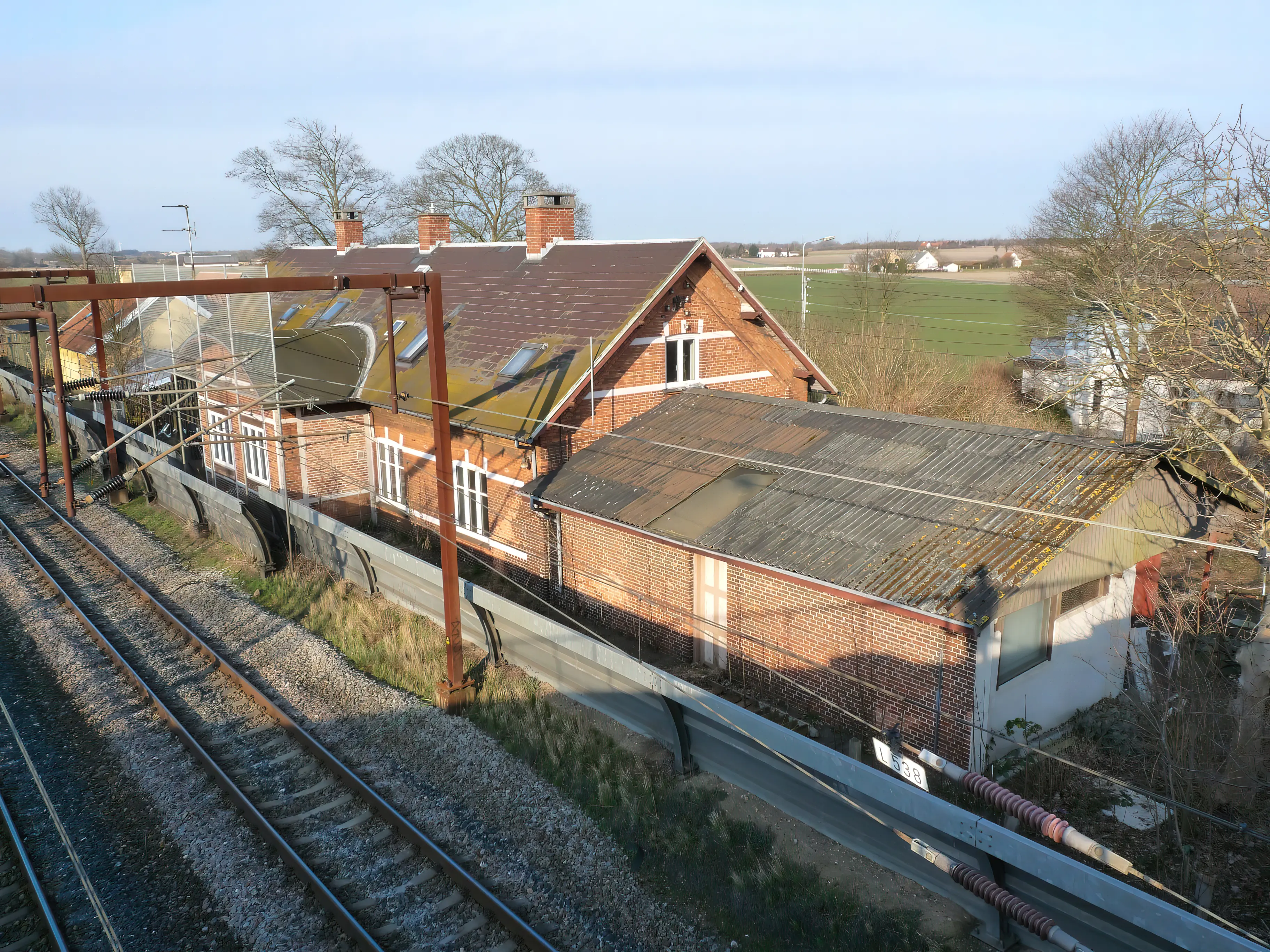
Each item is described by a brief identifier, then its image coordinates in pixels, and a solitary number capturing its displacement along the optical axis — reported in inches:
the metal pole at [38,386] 699.1
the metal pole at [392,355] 503.2
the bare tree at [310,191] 1921.8
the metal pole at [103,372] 883.4
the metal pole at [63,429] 551.6
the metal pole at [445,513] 477.1
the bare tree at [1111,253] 515.5
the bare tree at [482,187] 1851.6
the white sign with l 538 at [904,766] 290.2
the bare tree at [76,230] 2404.0
